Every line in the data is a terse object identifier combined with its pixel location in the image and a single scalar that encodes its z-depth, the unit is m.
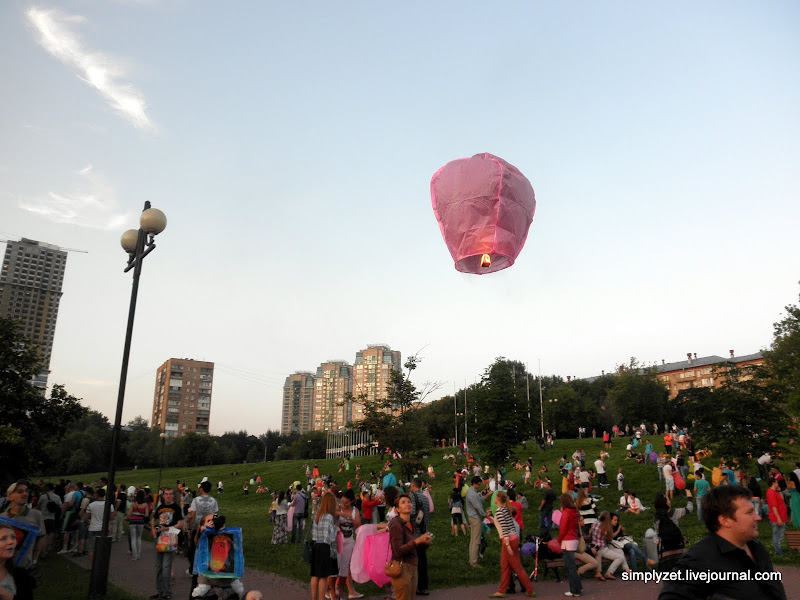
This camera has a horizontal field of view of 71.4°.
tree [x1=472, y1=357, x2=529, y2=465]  24.17
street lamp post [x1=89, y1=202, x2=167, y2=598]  9.26
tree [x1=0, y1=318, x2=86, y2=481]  19.23
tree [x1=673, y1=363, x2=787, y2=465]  18.45
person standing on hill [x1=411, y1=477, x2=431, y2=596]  10.10
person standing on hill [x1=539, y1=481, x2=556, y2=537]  14.13
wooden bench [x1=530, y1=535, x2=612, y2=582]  11.16
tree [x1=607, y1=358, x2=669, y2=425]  64.31
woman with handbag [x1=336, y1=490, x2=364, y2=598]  9.80
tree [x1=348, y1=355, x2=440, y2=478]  23.61
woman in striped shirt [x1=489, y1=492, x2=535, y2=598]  9.76
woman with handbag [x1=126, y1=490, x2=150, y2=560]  14.02
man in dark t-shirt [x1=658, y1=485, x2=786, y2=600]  2.98
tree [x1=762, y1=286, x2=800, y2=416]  29.25
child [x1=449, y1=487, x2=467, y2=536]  16.86
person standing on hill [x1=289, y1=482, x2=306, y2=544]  17.53
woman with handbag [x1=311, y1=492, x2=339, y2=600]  8.55
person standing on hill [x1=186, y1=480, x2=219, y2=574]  9.62
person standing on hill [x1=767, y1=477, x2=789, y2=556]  12.60
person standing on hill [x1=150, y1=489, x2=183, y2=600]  9.82
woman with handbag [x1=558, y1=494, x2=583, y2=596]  9.84
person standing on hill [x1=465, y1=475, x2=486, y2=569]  12.40
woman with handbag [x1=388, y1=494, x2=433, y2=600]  6.98
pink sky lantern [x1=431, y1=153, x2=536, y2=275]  7.04
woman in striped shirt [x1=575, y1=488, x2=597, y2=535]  11.95
